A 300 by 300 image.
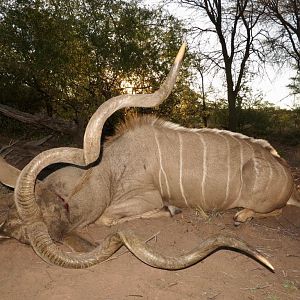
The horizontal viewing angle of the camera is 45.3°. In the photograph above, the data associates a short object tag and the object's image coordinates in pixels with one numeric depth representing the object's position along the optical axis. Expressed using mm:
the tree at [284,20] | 8914
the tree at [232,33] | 9453
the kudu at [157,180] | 2693
